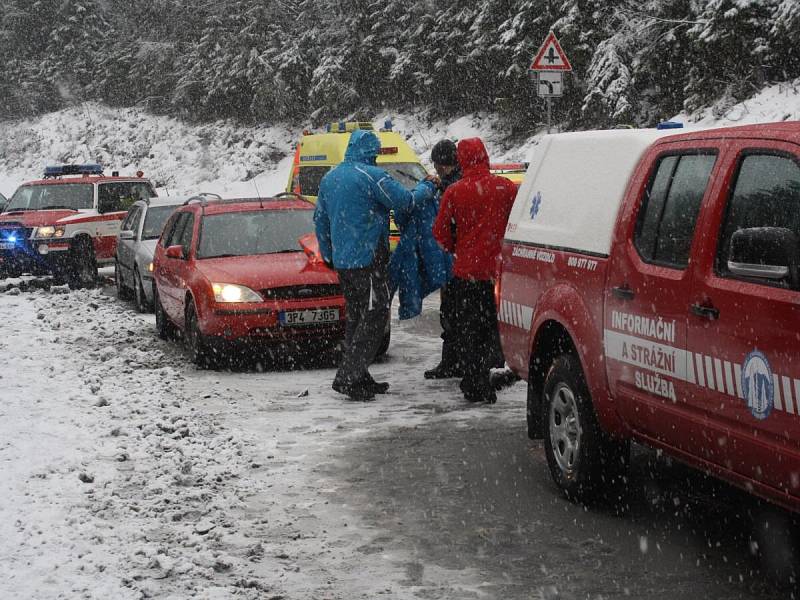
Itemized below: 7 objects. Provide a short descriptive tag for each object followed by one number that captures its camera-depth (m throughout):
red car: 10.56
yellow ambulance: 18.30
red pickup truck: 4.21
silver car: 15.20
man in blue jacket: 9.11
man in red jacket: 8.62
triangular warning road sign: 16.72
